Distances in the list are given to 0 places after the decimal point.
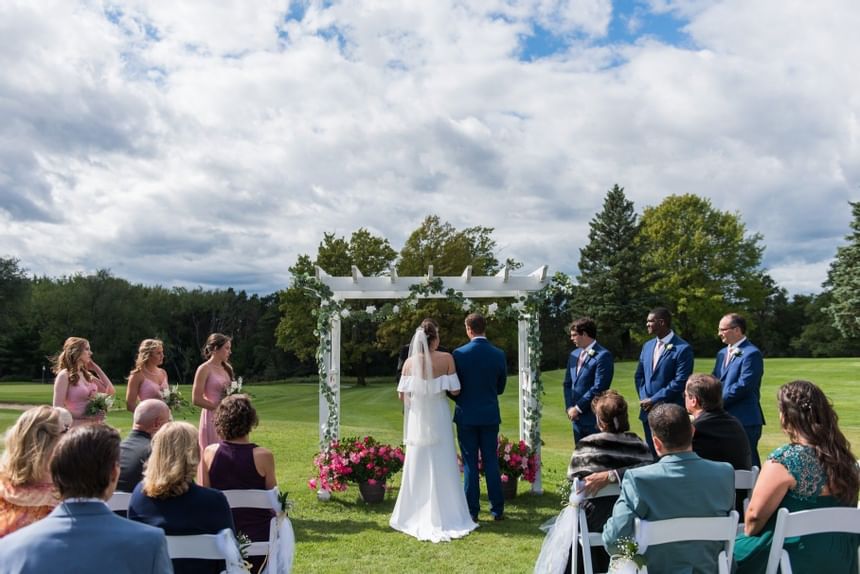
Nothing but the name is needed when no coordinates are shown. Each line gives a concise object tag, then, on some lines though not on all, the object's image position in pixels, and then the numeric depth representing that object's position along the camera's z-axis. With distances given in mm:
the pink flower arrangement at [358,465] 7863
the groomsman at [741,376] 6434
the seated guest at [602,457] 4086
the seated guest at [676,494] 3246
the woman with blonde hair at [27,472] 3165
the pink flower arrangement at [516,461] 8148
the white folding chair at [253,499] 3836
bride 6750
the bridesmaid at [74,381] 6598
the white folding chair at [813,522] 3135
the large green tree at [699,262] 39969
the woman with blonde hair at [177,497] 3035
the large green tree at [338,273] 33531
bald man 4113
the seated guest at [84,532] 2115
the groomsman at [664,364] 6750
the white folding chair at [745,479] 4160
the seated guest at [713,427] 4203
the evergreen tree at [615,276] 39219
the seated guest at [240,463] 3906
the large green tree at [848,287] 28578
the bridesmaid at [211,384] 6742
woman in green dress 3328
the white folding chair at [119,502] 3803
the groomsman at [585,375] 7000
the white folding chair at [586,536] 3977
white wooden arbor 8375
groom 7000
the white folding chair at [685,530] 3141
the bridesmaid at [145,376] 6734
